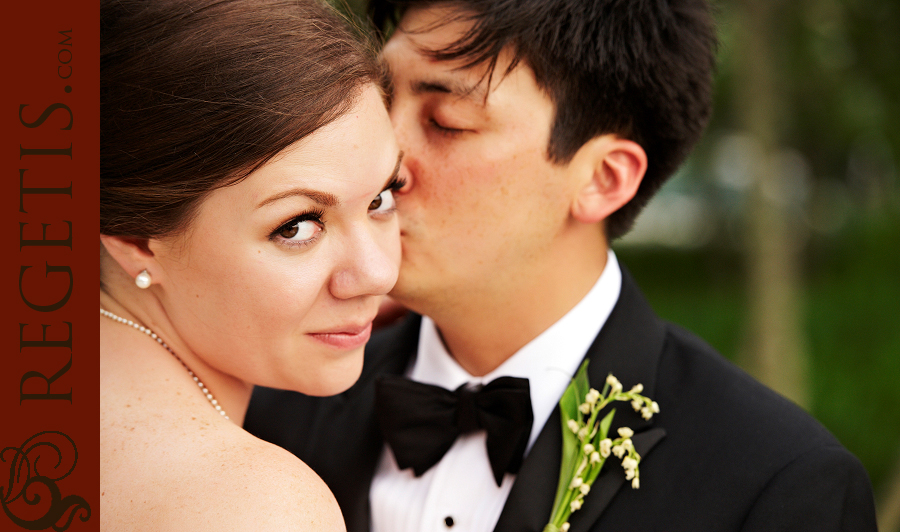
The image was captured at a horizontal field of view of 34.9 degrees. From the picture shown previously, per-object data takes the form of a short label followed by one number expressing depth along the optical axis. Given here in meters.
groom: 0.89
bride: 0.78
